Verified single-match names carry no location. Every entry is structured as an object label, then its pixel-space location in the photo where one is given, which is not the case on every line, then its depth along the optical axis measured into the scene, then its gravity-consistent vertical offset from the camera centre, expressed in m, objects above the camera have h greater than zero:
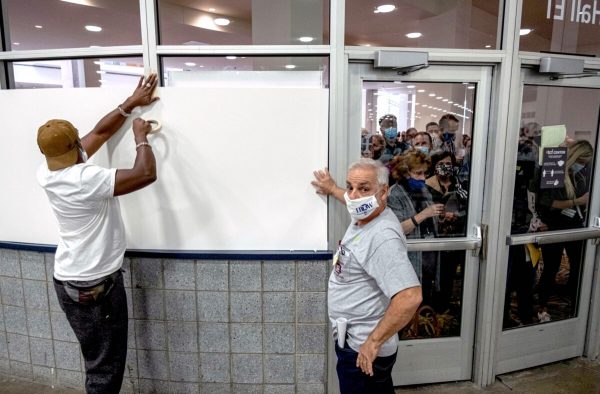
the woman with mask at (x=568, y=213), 2.59 -0.50
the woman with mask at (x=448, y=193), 2.37 -0.34
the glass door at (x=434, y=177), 2.25 -0.24
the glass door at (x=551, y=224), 2.46 -0.57
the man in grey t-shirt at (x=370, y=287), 1.45 -0.58
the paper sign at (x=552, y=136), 2.47 +0.01
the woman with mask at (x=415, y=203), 2.34 -0.39
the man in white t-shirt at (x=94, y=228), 1.76 -0.44
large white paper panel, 2.08 -0.12
